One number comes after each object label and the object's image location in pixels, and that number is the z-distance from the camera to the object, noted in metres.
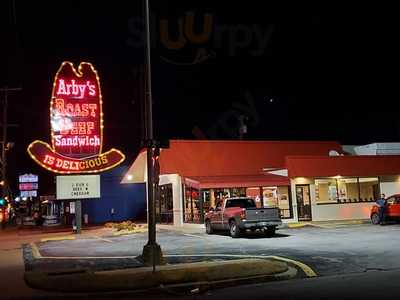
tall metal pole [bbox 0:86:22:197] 48.69
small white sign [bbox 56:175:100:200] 34.38
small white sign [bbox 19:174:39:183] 79.62
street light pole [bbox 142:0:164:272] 15.78
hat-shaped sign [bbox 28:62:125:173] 32.38
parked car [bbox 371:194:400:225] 29.62
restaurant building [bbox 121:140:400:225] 34.12
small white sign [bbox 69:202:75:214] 49.14
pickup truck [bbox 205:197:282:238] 25.03
